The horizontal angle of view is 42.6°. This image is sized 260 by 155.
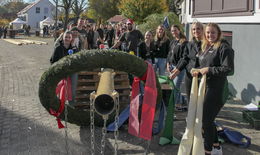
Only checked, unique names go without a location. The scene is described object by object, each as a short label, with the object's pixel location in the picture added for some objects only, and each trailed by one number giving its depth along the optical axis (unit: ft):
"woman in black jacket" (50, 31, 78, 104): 21.66
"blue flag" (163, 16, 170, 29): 32.17
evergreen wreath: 16.69
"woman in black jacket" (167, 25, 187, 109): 22.79
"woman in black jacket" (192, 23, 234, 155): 13.66
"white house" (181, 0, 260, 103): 26.68
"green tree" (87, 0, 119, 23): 182.95
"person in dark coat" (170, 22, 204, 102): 15.74
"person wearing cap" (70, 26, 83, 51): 25.12
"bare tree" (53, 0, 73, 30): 153.43
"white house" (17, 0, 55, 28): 290.83
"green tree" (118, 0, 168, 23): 77.56
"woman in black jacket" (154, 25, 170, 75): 26.58
